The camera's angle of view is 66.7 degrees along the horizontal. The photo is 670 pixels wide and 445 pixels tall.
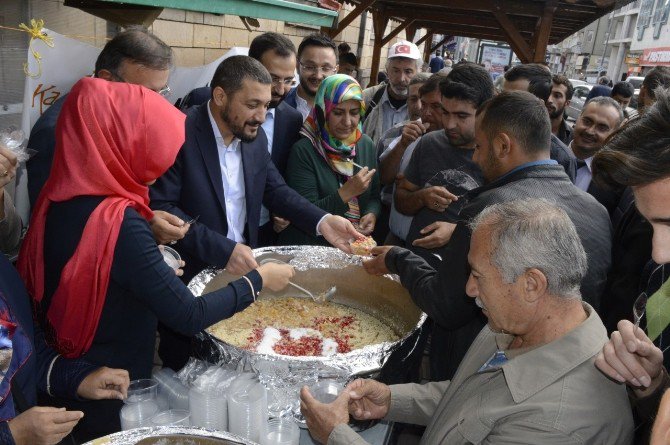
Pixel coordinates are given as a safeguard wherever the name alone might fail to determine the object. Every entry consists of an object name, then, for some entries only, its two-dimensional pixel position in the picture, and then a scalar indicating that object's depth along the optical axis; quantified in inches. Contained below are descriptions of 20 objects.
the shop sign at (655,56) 1163.8
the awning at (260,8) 108.6
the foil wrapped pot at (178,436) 53.7
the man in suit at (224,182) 93.4
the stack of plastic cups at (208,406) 61.1
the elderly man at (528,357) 48.8
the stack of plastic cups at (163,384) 66.2
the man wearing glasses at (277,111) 130.3
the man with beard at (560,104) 179.5
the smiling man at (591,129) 150.8
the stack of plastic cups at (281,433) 62.2
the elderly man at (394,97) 197.9
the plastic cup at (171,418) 62.6
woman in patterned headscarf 121.3
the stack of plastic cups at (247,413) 60.4
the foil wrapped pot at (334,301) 67.4
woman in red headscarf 63.4
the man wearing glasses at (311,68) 160.6
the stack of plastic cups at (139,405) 62.2
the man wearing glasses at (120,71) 94.7
